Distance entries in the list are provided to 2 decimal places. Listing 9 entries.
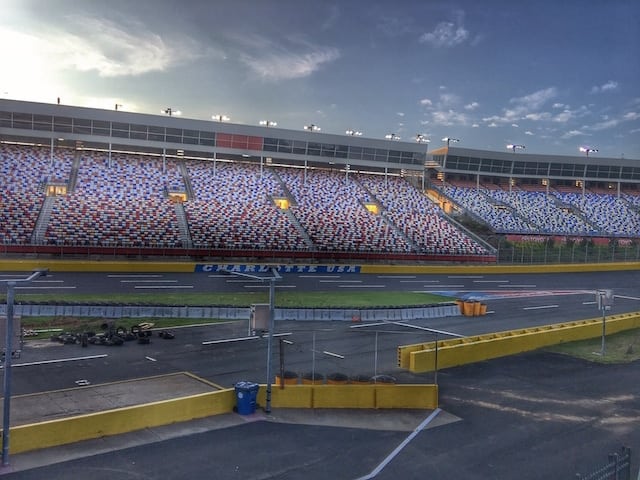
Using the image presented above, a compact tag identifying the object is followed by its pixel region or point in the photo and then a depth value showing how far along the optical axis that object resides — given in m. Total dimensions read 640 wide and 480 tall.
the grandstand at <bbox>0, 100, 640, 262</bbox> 44.97
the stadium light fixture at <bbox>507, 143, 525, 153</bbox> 76.50
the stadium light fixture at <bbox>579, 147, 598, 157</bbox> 77.20
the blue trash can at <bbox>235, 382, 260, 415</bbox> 14.52
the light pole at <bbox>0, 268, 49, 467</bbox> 10.83
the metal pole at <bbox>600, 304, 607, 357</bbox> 22.61
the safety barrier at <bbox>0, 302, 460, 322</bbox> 25.17
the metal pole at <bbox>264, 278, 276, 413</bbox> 14.37
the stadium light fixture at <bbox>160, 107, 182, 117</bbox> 60.06
